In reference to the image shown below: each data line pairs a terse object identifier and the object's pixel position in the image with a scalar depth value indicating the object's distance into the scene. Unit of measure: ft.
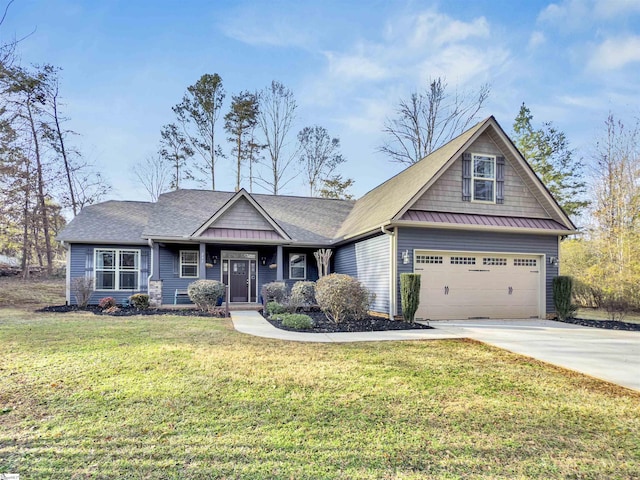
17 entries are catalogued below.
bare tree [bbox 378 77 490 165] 77.30
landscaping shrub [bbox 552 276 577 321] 38.14
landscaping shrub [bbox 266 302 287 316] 38.15
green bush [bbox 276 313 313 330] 29.68
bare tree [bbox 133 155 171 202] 90.74
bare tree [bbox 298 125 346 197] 88.89
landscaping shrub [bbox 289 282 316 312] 38.88
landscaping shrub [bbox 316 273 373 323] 32.25
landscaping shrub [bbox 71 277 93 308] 43.80
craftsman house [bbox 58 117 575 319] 37.11
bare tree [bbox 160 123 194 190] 83.41
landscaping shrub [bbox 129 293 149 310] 41.81
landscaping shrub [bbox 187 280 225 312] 39.83
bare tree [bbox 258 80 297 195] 83.56
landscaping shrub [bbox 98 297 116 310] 42.78
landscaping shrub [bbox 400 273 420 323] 33.53
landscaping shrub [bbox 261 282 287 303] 41.91
